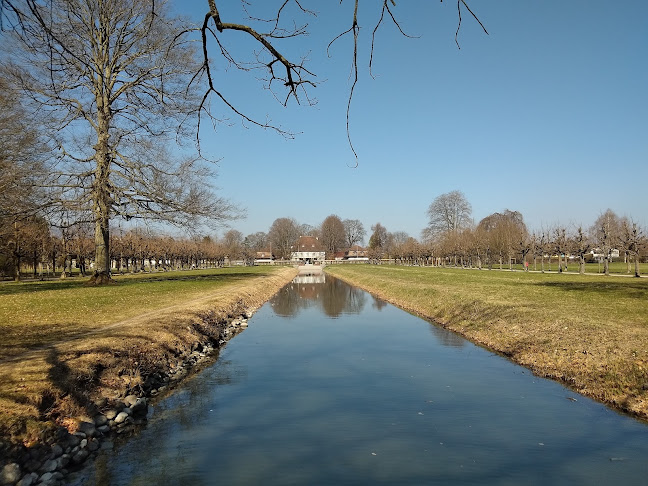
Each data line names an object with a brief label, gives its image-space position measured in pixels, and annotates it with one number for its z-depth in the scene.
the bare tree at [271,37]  2.63
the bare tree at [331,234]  138.88
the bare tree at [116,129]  21.84
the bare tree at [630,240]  40.83
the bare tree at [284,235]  136.25
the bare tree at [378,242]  123.94
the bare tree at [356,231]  149.12
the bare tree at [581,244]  49.16
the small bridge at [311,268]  93.64
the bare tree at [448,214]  90.88
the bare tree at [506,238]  65.81
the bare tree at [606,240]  45.34
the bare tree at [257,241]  157.12
